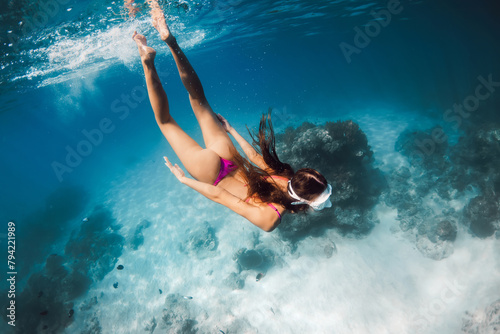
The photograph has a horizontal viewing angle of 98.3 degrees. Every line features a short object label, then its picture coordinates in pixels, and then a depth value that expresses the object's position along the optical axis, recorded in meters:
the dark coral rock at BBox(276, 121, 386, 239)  9.52
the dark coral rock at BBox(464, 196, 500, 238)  8.77
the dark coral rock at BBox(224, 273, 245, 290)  9.48
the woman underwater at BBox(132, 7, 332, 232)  2.54
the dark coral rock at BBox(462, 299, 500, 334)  6.35
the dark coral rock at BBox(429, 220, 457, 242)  8.88
